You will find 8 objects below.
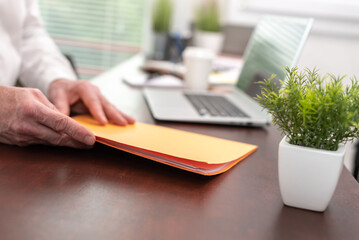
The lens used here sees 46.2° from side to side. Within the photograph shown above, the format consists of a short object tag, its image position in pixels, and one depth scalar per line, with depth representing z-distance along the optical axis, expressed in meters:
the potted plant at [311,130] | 0.49
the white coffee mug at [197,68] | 1.37
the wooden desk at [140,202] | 0.46
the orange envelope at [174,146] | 0.64
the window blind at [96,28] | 2.88
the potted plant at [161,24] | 2.10
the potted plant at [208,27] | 2.26
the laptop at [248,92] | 0.97
